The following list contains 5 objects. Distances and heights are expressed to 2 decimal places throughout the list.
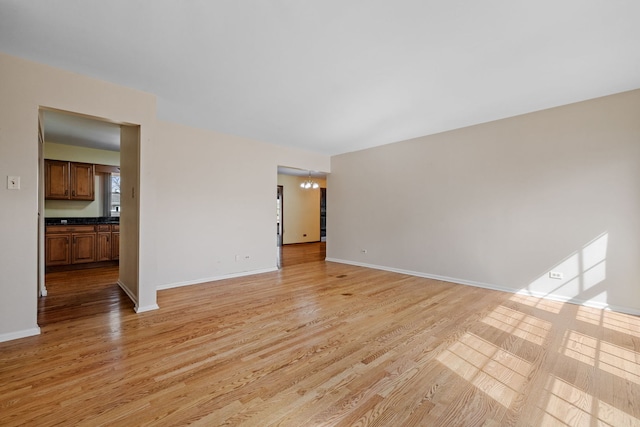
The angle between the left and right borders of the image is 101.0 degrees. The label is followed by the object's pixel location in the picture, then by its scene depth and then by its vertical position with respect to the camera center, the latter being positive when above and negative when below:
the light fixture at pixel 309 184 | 8.26 +0.83
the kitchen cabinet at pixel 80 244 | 5.02 -0.72
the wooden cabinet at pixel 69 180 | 5.31 +0.57
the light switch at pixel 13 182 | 2.42 +0.23
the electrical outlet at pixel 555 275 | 3.57 -0.84
